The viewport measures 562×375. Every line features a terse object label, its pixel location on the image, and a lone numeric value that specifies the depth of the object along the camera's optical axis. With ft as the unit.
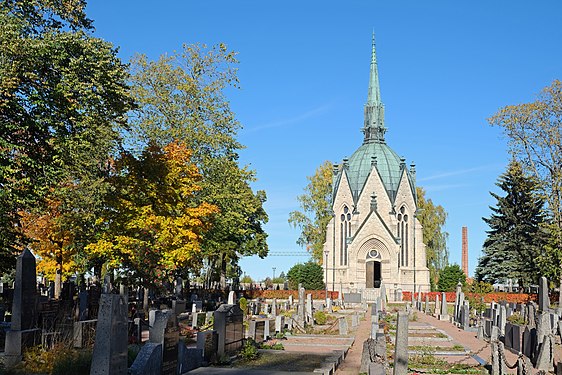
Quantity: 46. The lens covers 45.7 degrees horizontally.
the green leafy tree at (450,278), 183.83
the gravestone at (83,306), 70.59
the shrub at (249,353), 52.47
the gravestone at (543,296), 92.99
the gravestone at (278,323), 75.66
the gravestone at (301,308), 88.10
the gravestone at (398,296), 171.98
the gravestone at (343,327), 77.41
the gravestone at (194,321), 79.66
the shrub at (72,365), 39.38
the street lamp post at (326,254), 182.81
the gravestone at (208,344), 48.42
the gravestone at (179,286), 118.29
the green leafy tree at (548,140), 127.03
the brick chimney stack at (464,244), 276.62
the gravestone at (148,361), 36.76
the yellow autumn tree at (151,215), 88.22
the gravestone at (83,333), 49.47
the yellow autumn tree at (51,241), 103.39
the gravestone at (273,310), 102.45
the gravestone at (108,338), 31.60
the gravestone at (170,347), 41.57
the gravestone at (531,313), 70.55
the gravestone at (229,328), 51.91
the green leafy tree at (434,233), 221.66
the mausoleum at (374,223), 187.32
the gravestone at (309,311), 94.67
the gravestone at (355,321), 90.74
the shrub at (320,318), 95.30
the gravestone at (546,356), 52.08
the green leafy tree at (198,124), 115.24
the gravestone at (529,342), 57.72
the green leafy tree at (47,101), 62.13
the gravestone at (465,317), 90.02
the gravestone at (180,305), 91.87
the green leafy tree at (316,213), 212.02
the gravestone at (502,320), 78.33
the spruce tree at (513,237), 159.22
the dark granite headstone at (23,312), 47.03
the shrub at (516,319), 93.54
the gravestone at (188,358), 44.04
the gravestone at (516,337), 62.75
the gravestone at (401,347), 38.81
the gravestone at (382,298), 123.88
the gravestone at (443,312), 112.37
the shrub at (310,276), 189.78
